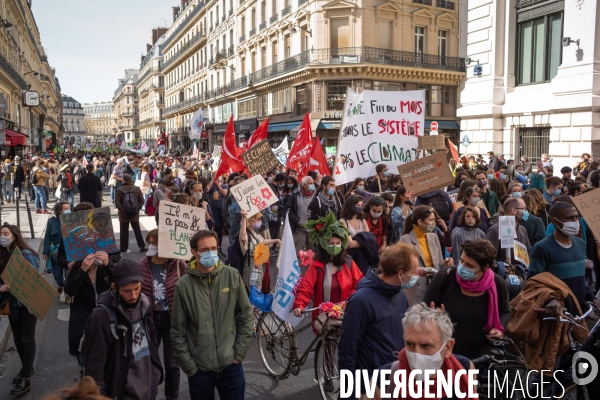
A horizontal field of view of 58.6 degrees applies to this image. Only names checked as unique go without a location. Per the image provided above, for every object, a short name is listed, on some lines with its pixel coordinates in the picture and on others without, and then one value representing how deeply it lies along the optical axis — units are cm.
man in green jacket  360
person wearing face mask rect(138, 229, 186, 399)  446
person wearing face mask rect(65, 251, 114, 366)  464
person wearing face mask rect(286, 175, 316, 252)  940
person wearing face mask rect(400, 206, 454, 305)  532
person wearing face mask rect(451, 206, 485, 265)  571
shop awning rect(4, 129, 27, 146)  2601
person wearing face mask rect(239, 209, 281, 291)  621
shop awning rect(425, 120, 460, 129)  3350
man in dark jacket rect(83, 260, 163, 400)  332
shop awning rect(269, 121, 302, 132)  3278
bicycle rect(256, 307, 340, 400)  446
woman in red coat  450
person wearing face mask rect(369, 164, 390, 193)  1028
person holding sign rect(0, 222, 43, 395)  491
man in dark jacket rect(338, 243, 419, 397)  323
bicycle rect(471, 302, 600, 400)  361
